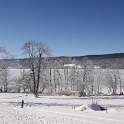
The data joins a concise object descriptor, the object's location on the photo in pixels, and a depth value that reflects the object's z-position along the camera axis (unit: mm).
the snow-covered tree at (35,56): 40875
